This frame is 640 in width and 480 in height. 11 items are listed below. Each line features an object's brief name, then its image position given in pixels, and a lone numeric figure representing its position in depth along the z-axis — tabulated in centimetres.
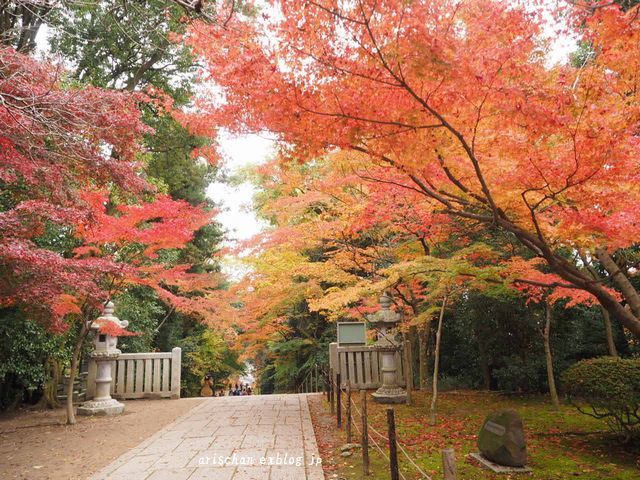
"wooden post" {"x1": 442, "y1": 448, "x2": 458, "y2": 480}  250
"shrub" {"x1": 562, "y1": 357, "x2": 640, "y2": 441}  469
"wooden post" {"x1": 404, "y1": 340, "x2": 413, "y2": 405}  818
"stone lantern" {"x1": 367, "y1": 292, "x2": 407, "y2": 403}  865
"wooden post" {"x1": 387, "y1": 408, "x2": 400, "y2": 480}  319
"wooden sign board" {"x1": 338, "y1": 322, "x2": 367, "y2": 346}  1005
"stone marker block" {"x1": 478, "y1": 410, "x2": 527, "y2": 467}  438
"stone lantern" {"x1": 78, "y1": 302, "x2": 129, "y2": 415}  830
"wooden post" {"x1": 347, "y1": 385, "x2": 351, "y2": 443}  523
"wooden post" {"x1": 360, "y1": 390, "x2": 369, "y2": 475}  421
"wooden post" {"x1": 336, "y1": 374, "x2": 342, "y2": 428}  628
